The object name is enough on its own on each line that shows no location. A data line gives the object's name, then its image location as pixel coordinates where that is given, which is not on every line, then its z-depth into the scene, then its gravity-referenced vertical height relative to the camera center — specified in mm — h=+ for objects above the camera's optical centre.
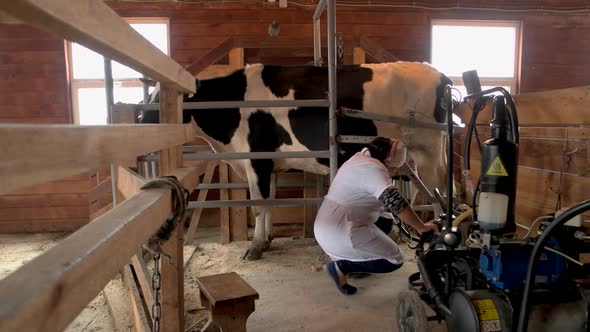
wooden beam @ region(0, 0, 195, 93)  450 +118
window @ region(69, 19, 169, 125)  4215 +422
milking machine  1280 -481
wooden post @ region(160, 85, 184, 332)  1351 -471
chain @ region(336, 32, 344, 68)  2862 +459
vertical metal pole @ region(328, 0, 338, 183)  2504 +179
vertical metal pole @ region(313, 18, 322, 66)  3445 +537
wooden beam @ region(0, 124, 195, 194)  397 -37
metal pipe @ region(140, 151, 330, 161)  2650 -240
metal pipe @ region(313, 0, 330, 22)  2802 +746
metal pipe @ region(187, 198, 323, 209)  2730 -558
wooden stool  1732 -773
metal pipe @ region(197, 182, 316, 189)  3296 -574
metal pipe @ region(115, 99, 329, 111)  2586 +78
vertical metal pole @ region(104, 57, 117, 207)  2418 +180
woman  2342 -635
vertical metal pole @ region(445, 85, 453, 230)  1514 -165
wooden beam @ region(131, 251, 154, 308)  1524 -627
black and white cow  3160 +24
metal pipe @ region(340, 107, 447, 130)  2668 -23
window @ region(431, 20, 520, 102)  4441 +685
